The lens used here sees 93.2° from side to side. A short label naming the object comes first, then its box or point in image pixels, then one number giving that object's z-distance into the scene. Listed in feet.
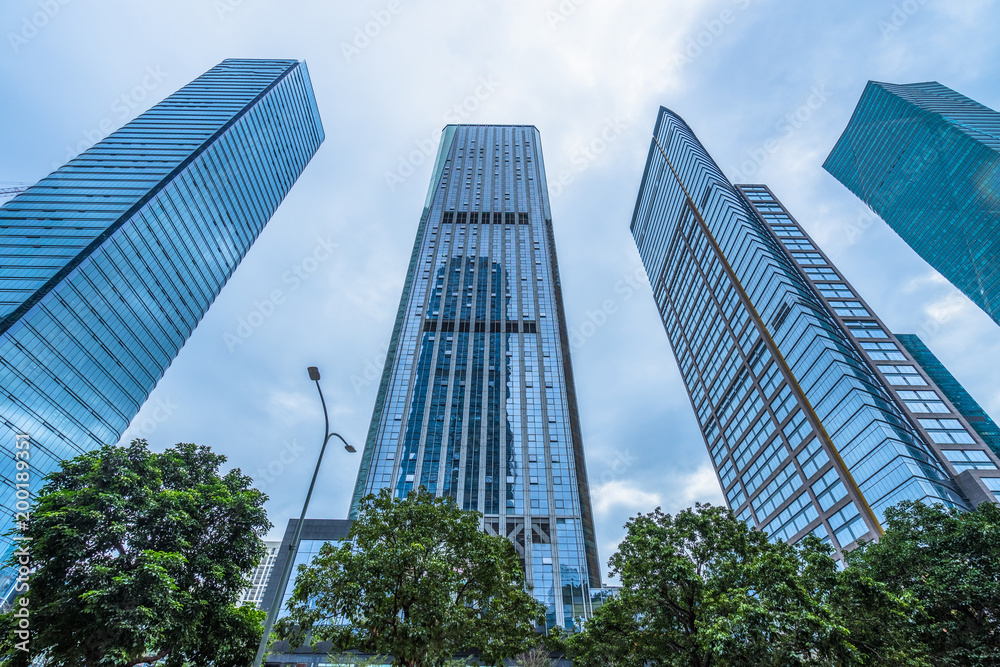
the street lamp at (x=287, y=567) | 41.60
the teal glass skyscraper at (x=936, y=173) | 262.06
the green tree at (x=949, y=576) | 62.44
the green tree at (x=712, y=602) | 47.26
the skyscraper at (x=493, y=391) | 209.77
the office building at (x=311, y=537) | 168.66
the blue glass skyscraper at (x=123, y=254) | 229.66
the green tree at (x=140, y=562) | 52.03
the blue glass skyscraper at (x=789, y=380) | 173.37
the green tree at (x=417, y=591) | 53.42
